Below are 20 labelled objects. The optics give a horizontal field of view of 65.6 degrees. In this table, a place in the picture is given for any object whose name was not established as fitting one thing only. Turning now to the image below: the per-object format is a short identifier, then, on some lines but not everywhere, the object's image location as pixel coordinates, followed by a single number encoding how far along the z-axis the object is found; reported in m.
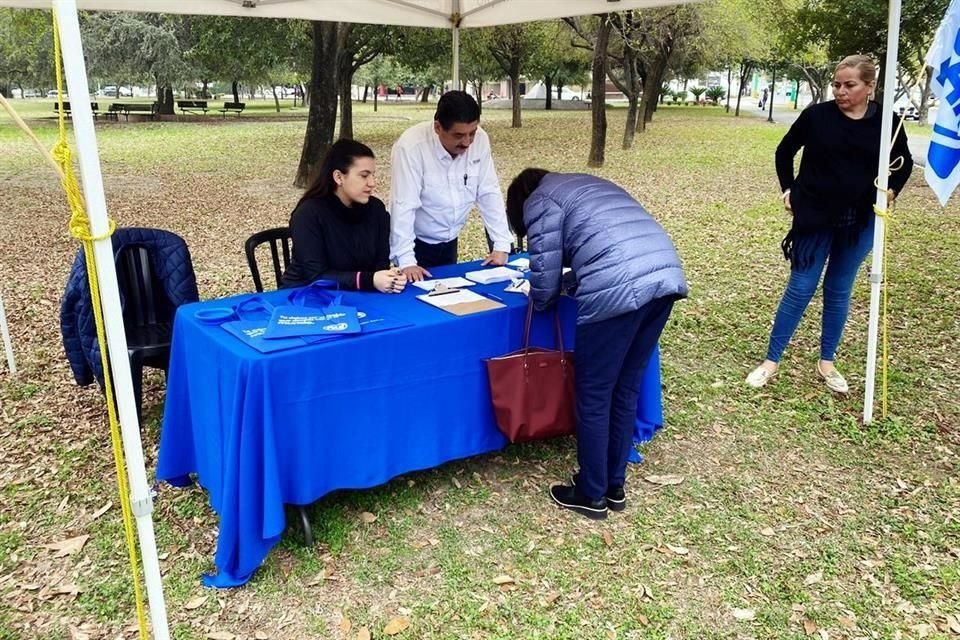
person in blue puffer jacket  2.70
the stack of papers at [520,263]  3.88
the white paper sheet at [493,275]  3.63
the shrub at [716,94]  58.32
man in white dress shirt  3.55
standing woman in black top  3.82
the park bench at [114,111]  29.94
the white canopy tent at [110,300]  1.73
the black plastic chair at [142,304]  3.77
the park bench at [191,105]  35.00
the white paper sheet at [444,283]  3.48
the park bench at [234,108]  35.30
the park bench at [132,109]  31.10
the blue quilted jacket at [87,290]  3.77
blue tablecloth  2.58
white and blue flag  3.35
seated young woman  3.35
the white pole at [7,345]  4.38
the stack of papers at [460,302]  3.10
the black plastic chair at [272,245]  4.20
